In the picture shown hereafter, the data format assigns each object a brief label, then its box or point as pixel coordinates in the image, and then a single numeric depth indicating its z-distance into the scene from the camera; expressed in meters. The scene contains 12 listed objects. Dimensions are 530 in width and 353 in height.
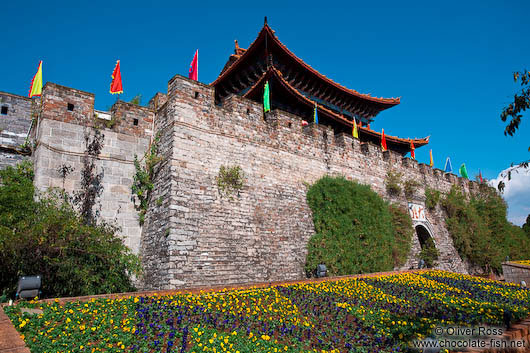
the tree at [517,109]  3.93
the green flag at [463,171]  21.22
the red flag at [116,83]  9.64
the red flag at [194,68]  10.61
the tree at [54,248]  5.89
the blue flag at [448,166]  19.88
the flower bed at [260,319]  3.91
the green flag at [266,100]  11.19
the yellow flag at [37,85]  8.90
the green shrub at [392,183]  13.97
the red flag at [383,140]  17.96
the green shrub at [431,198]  15.94
